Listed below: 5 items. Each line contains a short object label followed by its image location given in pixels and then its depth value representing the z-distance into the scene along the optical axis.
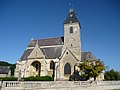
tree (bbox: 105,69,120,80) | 23.89
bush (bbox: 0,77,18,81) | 16.33
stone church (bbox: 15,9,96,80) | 23.71
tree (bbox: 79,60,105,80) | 19.22
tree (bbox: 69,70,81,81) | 21.97
